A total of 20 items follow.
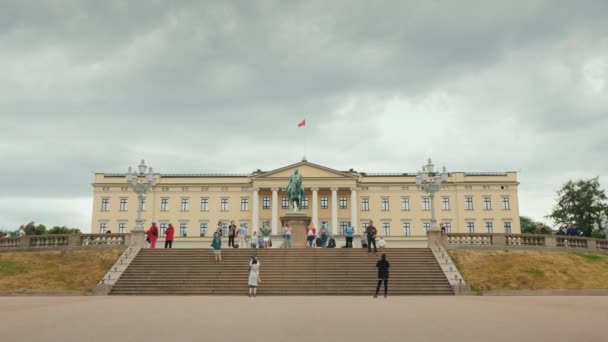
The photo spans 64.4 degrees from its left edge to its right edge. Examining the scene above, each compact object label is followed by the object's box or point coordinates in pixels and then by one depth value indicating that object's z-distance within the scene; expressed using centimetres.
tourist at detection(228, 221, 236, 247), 3087
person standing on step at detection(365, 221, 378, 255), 2538
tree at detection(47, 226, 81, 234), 9616
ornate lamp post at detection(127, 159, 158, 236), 2770
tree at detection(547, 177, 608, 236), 7219
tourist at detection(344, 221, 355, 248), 3167
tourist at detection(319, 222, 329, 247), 3358
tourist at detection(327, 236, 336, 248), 3428
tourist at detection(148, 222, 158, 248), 2825
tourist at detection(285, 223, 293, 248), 3107
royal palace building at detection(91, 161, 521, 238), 7219
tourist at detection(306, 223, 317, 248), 3569
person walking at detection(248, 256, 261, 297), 1948
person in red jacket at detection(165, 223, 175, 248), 2811
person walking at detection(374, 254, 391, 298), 1861
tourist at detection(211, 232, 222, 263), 2375
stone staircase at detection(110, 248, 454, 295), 2117
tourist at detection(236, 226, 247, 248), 3275
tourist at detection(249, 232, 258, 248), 3077
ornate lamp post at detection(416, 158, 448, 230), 2853
